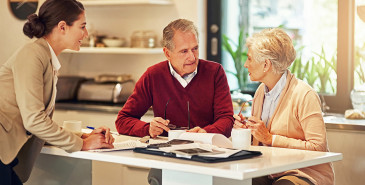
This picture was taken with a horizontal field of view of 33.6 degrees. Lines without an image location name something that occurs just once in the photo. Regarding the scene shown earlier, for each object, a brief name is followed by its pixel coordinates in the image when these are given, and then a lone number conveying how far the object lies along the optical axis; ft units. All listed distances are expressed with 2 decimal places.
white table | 6.73
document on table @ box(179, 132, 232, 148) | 8.30
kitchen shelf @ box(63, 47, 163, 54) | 14.97
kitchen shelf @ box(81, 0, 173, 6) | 14.78
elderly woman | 8.63
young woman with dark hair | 8.03
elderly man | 10.05
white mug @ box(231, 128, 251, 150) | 8.15
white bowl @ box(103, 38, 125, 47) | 15.78
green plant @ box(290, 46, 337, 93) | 13.93
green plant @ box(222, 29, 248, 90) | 15.16
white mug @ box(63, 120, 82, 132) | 9.63
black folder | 7.14
